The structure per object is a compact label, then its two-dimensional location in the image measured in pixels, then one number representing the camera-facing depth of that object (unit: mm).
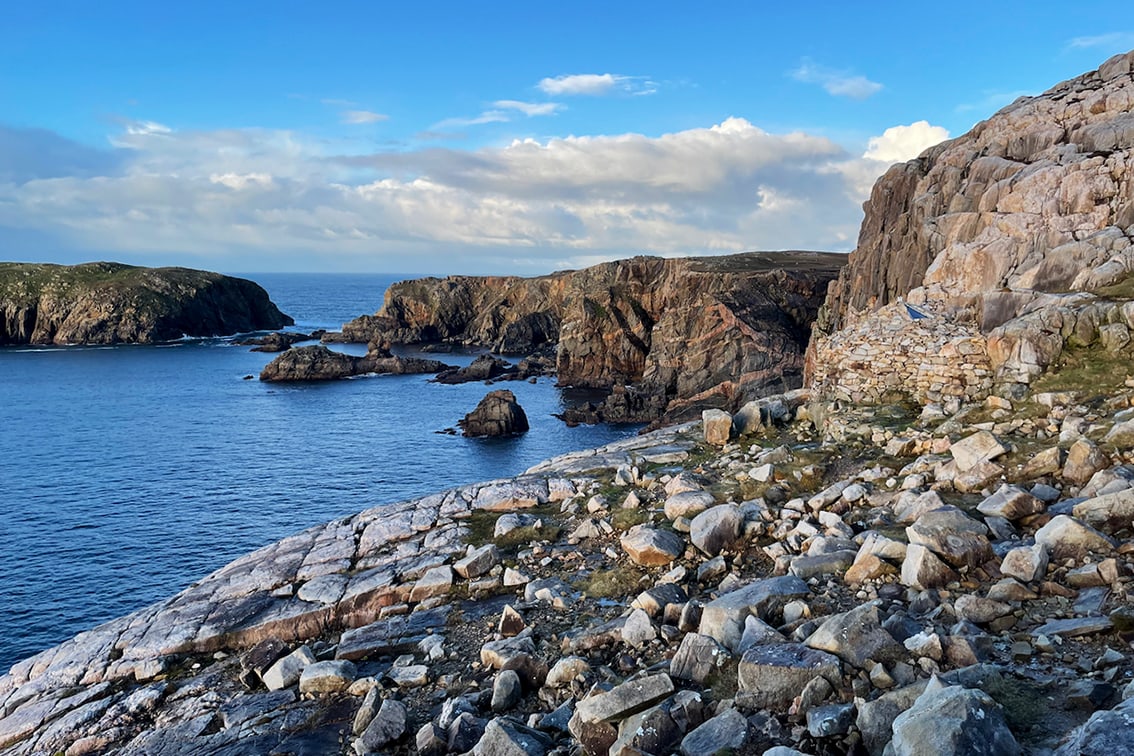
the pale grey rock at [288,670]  12414
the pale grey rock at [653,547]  13773
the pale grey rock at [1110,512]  10430
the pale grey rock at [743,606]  9938
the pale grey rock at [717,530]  13680
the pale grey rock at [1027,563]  9695
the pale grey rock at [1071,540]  9891
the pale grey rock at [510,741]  8438
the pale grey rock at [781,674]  8164
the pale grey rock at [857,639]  8336
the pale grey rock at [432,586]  14633
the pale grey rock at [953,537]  10523
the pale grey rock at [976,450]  13695
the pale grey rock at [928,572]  10219
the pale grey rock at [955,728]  6160
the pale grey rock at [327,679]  11914
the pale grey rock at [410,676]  11414
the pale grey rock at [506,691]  10141
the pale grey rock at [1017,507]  11750
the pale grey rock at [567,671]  10305
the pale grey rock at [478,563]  14969
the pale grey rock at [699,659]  9211
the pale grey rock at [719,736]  7617
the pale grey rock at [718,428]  20156
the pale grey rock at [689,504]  15367
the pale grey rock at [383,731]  9906
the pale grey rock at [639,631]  10828
